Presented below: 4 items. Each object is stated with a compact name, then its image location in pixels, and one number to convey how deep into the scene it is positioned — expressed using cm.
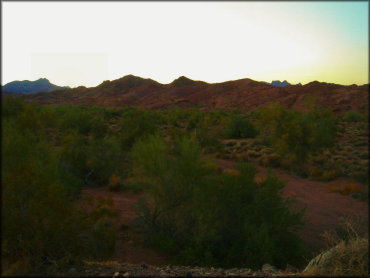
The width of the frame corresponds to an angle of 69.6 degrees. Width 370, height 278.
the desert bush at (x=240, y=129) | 3138
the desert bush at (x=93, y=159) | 1391
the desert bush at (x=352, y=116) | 2572
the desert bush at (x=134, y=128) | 2080
